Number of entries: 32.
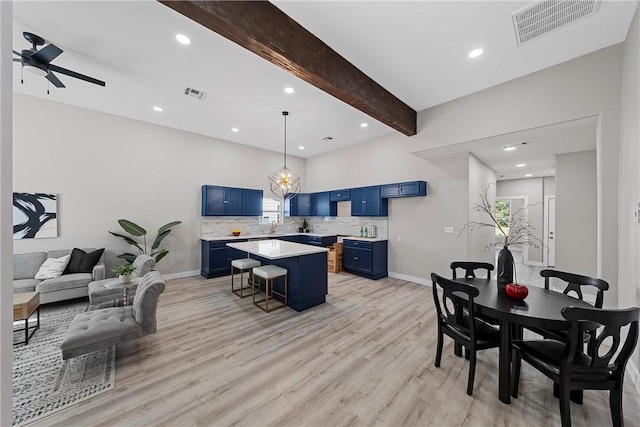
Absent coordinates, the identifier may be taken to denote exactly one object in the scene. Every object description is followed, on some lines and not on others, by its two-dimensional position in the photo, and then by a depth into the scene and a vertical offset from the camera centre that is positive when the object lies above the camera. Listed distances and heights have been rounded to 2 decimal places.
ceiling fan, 2.40 +1.65
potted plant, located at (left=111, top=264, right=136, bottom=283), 3.12 -0.83
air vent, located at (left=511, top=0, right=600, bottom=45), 2.07 +1.91
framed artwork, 3.80 -0.06
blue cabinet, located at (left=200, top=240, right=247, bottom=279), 5.27 -1.03
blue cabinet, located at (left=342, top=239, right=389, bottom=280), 5.29 -1.02
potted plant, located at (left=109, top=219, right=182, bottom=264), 4.46 -0.51
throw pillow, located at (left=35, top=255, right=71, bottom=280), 3.62 -0.90
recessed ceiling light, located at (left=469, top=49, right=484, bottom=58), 2.64 +1.91
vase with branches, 2.38 -0.51
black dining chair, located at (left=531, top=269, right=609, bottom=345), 2.10 -0.66
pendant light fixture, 4.31 +0.62
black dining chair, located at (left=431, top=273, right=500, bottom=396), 1.93 -1.03
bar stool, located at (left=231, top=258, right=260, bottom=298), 4.05 -0.90
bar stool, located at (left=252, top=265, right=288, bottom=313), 3.51 -0.94
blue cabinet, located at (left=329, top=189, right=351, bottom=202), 6.36 +0.55
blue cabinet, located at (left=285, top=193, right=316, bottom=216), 7.42 +0.31
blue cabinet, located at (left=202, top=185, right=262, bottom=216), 5.62 +0.32
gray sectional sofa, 3.40 -1.06
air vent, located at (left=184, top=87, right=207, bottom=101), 3.60 +1.93
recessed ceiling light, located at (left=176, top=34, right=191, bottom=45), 2.50 +1.93
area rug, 1.82 -1.52
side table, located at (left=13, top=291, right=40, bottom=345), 2.41 -1.05
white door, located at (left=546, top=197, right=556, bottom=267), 6.68 -0.52
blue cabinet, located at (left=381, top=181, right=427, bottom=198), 4.90 +0.59
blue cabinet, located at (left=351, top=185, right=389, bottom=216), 5.55 +0.33
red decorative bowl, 2.04 -0.67
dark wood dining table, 1.70 -0.74
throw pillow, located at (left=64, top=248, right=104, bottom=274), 3.89 -0.85
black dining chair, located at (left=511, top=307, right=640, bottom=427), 1.46 -1.02
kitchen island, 3.56 -0.93
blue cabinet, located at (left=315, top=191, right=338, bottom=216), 6.88 +0.29
